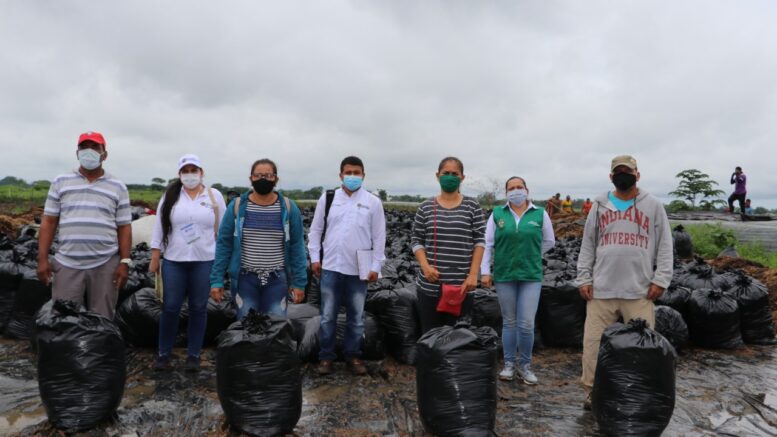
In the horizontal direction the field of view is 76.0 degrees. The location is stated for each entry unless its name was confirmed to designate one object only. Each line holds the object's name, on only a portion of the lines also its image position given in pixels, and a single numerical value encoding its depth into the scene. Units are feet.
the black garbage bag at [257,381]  8.37
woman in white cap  10.92
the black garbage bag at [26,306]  13.78
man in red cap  9.70
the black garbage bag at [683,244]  26.99
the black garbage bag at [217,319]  13.53
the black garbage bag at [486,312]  14.05
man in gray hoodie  9.45
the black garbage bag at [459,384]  8.46
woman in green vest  11.05
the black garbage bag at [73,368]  8.38
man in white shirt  10.97
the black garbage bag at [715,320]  14.78
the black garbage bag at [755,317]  15.64
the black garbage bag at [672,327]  14.03
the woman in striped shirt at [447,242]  10.03
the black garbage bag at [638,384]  8.43
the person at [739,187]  45.14
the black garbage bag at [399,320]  13.01
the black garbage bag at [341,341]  12.41
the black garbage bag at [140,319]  12.96
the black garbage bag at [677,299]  15.24
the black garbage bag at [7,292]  14.32
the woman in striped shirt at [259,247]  10.31
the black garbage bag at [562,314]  14.48
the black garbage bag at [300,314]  13.38
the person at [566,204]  66.10
